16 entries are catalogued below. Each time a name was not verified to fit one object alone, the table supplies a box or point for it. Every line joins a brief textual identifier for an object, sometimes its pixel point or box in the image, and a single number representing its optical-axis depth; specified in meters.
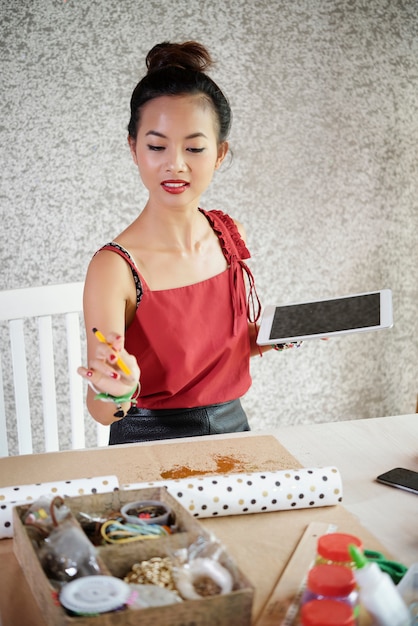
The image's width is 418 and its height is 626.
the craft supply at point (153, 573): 0.86
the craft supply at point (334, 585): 0.82
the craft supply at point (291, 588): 0.91
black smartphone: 1.26
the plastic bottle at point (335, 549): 0.91
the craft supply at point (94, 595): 0.79
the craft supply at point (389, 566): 0.97
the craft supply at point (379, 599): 0.81
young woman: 1.56
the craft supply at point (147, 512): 0.98
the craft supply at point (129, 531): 0.94
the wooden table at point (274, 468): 1.02
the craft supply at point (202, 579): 0.84
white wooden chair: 1.77
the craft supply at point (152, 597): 0.80
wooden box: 0.78
